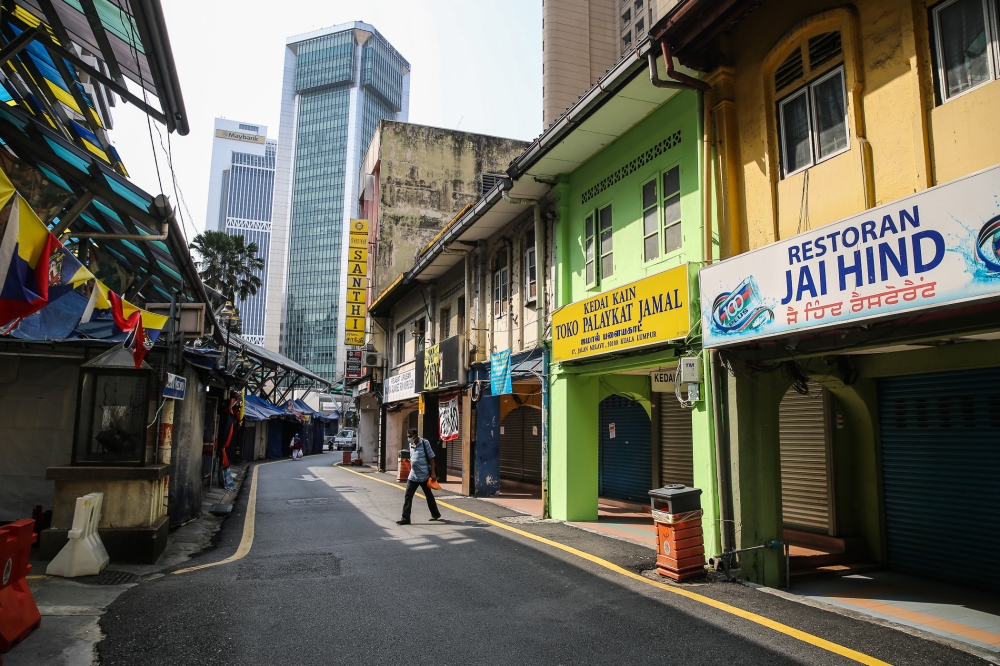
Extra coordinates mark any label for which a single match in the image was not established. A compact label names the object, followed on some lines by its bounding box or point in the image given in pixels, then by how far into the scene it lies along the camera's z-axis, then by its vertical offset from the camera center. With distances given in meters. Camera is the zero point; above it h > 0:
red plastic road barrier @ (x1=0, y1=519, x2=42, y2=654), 5.17 -1.37
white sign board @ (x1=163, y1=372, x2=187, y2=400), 9.52 +0.58
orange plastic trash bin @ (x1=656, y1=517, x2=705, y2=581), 7.66 -1.47
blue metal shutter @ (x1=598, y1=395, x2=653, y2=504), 14.50 -0.60
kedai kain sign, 9.15 +1.76
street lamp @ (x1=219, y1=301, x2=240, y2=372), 21.20 +3.66
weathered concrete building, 29.20 +11.28
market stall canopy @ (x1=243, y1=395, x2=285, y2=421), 28.78 +0.77
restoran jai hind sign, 5.21 +1.51
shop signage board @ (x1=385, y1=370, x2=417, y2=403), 23.38 +1.49
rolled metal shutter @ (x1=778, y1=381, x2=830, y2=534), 9.99 -0.53
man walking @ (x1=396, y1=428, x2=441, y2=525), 12.25 -0.82
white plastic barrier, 7.62 -1.51
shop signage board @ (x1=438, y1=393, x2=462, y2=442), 18.88 +0.22
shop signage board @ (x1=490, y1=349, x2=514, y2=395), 15.11 +1.26
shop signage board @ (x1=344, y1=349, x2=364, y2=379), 31.05 +2.88
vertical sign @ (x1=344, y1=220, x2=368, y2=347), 29.81 +6.67
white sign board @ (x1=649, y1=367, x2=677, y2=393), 12.30 +0.92
